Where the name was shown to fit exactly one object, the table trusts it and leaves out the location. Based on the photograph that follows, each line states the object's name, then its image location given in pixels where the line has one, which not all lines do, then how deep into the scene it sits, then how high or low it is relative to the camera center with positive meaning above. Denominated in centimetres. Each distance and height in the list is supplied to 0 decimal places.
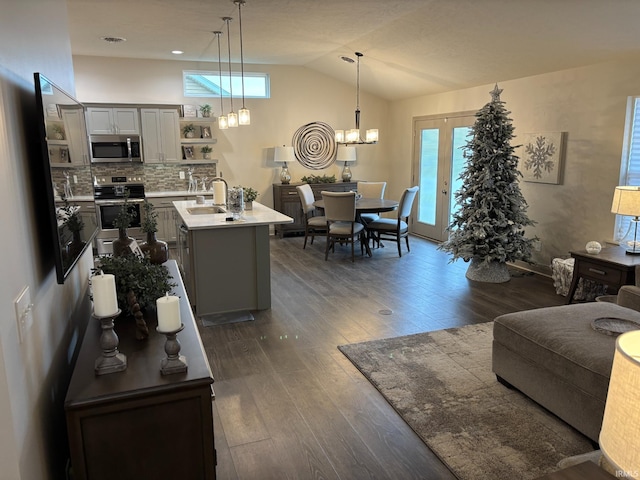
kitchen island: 436 -98
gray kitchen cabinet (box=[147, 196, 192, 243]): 753 -91
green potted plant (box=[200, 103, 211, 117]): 762 +72
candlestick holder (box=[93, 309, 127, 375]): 176 -73
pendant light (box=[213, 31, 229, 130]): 592 +113
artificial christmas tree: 535 -53
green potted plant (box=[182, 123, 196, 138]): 771 +40
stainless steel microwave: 721 +13
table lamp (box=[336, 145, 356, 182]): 873 -2
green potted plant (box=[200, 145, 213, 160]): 791 +8
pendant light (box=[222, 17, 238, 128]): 582 +44
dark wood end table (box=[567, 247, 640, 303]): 411 -100
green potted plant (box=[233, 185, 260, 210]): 518 -45
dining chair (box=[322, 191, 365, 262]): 648 -84
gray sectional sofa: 249 -114
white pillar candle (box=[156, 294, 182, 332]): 174 -57
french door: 727 -19
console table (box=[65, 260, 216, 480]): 165 -93
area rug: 246 -152
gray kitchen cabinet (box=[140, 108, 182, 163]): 735 +34
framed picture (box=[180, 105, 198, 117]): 766 +71
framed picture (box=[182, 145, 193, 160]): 782 +7
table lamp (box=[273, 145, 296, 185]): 809 -2
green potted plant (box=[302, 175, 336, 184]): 842 -41
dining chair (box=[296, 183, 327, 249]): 718 -94
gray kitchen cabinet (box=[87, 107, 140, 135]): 710 +53
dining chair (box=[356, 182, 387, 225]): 800 -56
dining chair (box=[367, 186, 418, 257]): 690 -99
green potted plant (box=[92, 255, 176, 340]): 220 -57
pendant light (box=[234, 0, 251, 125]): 505 +43
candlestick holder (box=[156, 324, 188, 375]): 176 -74
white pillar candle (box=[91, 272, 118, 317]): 174 -50
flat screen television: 171 -7
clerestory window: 784 +119
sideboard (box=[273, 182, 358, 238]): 822 -75
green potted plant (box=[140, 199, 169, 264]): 318 -60
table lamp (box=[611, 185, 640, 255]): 414 -43
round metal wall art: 858 +18
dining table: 671 -72
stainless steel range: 720 -65
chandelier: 688 +31
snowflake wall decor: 544 -4
